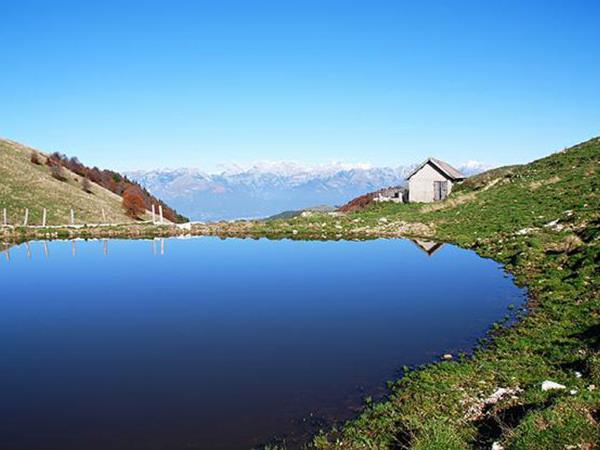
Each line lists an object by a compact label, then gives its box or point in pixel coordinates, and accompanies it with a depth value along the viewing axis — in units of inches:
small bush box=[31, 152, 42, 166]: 3661.4
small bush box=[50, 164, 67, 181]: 3543.3
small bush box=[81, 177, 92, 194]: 3545.5
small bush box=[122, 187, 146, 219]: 3365.7
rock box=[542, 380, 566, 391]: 471.2
